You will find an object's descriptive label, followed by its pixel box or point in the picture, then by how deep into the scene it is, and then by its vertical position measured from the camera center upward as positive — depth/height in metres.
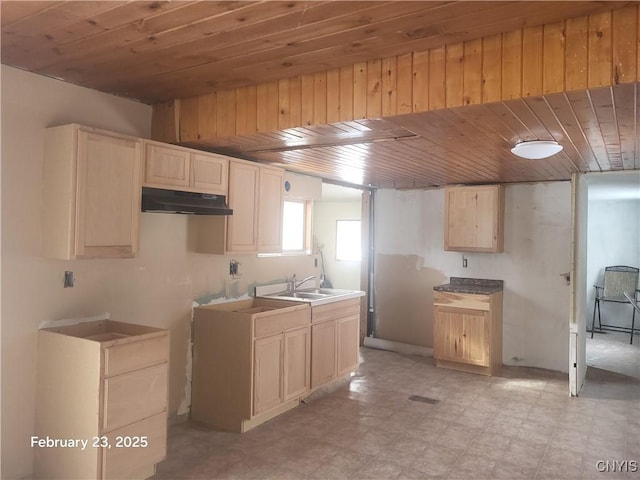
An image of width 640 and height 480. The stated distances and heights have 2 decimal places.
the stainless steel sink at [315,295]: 4.21 -0.51
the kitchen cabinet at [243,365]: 3.48 -0.95
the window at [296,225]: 5.12 +0.20
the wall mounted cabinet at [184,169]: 3.00 +0.49
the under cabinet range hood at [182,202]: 2.93 +0.25
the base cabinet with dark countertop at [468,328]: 4.96 -0.88
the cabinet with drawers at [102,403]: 2.47 -0.90
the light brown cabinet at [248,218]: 3.61 +0.19
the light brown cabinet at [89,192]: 2.58 +0.26
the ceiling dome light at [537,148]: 2.85 +0.61
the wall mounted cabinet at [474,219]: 5.23 +0.32
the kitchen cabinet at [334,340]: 4.16 -0.90
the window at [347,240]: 8.18 +0.07
